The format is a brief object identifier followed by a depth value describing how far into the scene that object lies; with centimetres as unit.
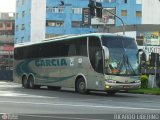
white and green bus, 2708
